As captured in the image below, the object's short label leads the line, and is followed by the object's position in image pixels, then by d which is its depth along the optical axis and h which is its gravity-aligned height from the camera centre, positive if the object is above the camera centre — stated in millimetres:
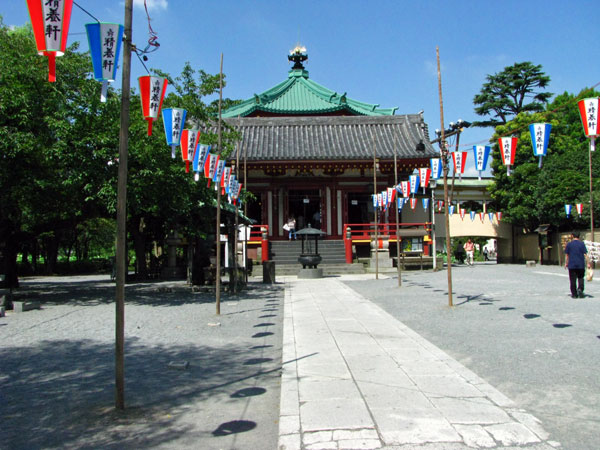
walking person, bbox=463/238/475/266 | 30450 -313
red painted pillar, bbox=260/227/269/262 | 24266 +118
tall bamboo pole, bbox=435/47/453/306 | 10641 +1549
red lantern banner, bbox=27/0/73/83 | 5602 +2684
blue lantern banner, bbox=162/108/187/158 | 9195 +2409
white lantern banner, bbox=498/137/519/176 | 12830 +2653
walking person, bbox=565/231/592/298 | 11273 -442
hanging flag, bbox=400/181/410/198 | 22234 +2760
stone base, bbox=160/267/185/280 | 21984 -1021
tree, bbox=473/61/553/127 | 36781 +12041
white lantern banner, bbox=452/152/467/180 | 15938 +2858
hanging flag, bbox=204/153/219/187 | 11688 +2044
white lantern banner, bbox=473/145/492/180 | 14180 +2673
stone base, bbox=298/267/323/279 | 20328 -1024
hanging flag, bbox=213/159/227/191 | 11523 +1992
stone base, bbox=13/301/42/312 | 11289 -1269
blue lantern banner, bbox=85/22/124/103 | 6207 +2618
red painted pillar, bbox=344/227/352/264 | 24312 +163
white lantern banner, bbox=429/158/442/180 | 19150 +3177
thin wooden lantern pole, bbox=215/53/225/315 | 10062 -85
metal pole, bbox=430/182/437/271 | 23047 +798
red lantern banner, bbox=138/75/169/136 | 7516 +2466
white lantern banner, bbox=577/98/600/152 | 9070 +2425
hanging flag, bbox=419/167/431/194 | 20766 +3116
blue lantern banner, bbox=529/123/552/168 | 10430 +2385
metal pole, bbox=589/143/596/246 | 20575 +1676
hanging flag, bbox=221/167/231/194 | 12934 +1976
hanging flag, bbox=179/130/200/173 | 10109 +2257
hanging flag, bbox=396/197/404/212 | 24531 +2414
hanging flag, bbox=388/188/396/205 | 22812 +2563
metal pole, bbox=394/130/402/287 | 15547 -953
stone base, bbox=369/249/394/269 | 23453 -600
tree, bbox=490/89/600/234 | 25203 +3840
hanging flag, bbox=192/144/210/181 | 11016 +2145
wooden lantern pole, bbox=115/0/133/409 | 4461 +126
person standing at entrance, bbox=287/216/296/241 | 26300 +1195
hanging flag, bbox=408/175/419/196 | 21750 +2953
